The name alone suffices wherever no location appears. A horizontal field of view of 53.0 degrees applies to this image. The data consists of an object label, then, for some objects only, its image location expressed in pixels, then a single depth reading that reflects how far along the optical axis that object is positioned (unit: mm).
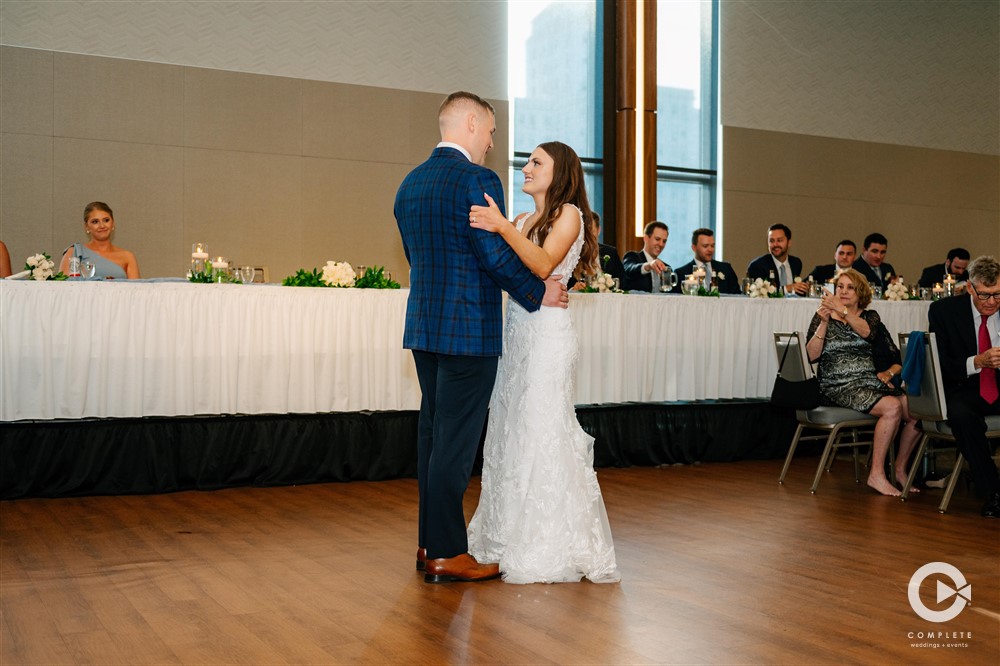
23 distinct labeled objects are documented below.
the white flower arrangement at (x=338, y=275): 5680
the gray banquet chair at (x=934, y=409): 4977
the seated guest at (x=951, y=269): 9797
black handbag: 5562
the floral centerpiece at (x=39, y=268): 5051
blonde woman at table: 6141
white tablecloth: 4980
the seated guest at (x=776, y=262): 8352
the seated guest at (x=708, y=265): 7680
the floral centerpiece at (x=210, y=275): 5418
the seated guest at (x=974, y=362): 4867
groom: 3338
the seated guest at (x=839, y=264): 8508
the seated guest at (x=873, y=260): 8891
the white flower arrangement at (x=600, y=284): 6328
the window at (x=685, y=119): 11062
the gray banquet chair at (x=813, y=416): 5512
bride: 3490
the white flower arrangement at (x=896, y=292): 7391
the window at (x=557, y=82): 10320
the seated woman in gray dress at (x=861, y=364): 5520
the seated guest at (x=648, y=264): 7027
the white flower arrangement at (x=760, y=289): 6922
